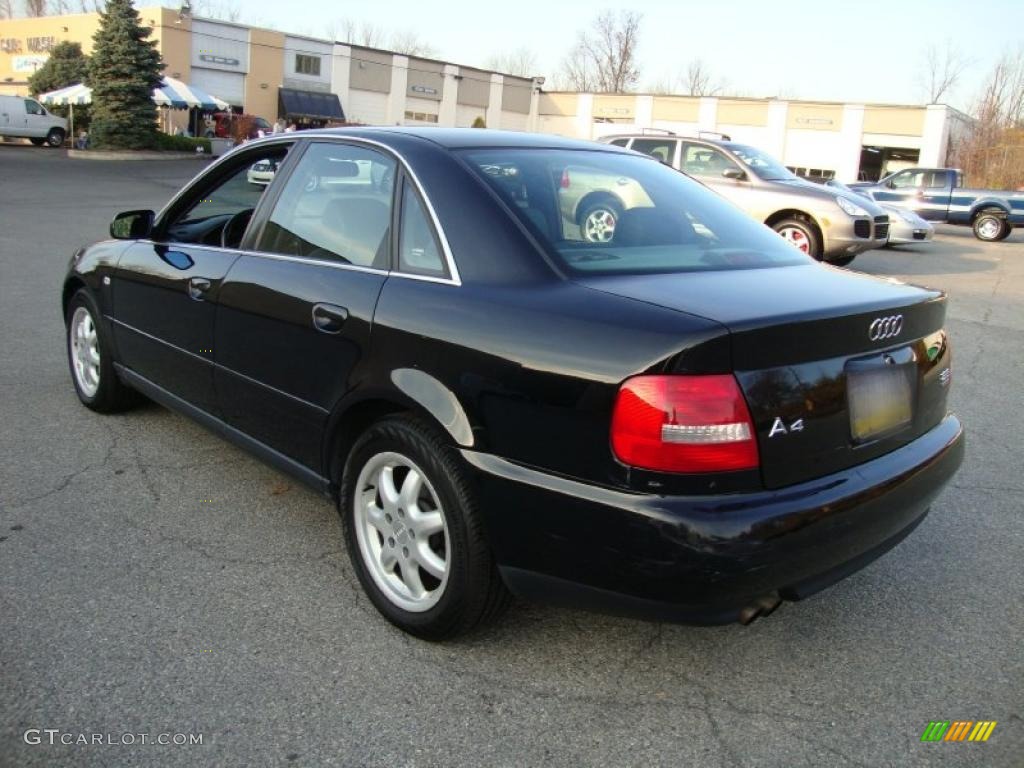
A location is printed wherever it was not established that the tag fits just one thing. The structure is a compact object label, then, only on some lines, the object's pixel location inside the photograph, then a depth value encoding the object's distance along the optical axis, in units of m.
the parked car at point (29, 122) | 34.84
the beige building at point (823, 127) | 50.56
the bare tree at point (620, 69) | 76.19
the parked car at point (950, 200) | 21.36
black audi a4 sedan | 2.26
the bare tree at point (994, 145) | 36.44
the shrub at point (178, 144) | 32.94
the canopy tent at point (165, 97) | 34.72
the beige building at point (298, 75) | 47.34
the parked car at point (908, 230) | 15.13
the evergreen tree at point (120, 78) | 31.00
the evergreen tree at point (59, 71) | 43.66
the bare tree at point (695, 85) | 82.75
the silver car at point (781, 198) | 11.77
